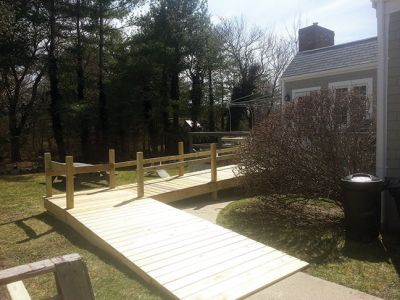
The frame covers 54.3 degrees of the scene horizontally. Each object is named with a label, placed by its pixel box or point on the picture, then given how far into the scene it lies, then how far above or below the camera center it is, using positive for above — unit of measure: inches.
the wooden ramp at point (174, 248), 168.3 -64.4
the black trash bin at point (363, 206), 222.1 -47.1
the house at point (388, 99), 254.4 +16.3
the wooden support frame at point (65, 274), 76.0 -28.0
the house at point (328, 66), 509.4 +82.4
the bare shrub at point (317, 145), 263.7 -13.4
